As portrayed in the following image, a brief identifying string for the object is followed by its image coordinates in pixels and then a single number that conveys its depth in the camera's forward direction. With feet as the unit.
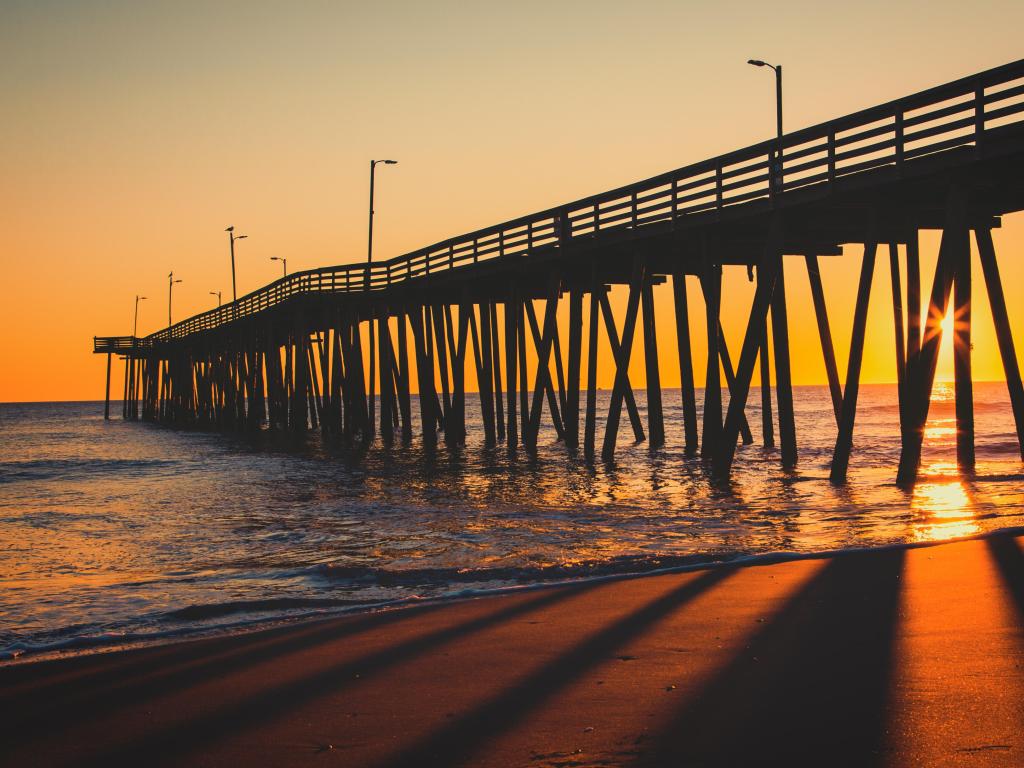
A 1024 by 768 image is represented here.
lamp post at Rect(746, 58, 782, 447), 62.95
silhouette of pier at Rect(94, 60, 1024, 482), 46.88
